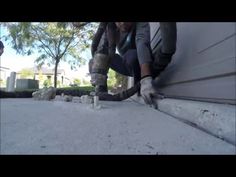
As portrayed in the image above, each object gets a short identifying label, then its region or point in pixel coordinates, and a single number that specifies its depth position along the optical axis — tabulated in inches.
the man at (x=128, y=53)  46.2
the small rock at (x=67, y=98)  60.7
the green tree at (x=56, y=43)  222.2
